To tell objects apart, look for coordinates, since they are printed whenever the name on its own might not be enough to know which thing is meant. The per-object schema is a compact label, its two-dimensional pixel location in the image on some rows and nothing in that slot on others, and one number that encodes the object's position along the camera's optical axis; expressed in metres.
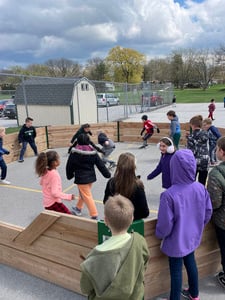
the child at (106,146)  7.94
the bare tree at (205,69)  71.61
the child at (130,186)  2.89
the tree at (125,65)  71.12
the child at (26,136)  9.58
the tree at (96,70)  65.25
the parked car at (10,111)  24.11
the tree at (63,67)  63.53
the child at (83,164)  4.49
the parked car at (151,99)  28.98
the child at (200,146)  5.45
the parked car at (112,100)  31.66
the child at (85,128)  8.17
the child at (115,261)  1.83
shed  17.11
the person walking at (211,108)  19.44
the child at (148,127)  10.84
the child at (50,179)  3.88
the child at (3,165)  7.27
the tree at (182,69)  76.56
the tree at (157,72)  78.62
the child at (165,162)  4.66
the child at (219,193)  2.80
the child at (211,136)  7.21
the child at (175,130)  9.05
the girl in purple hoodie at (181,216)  2.50
